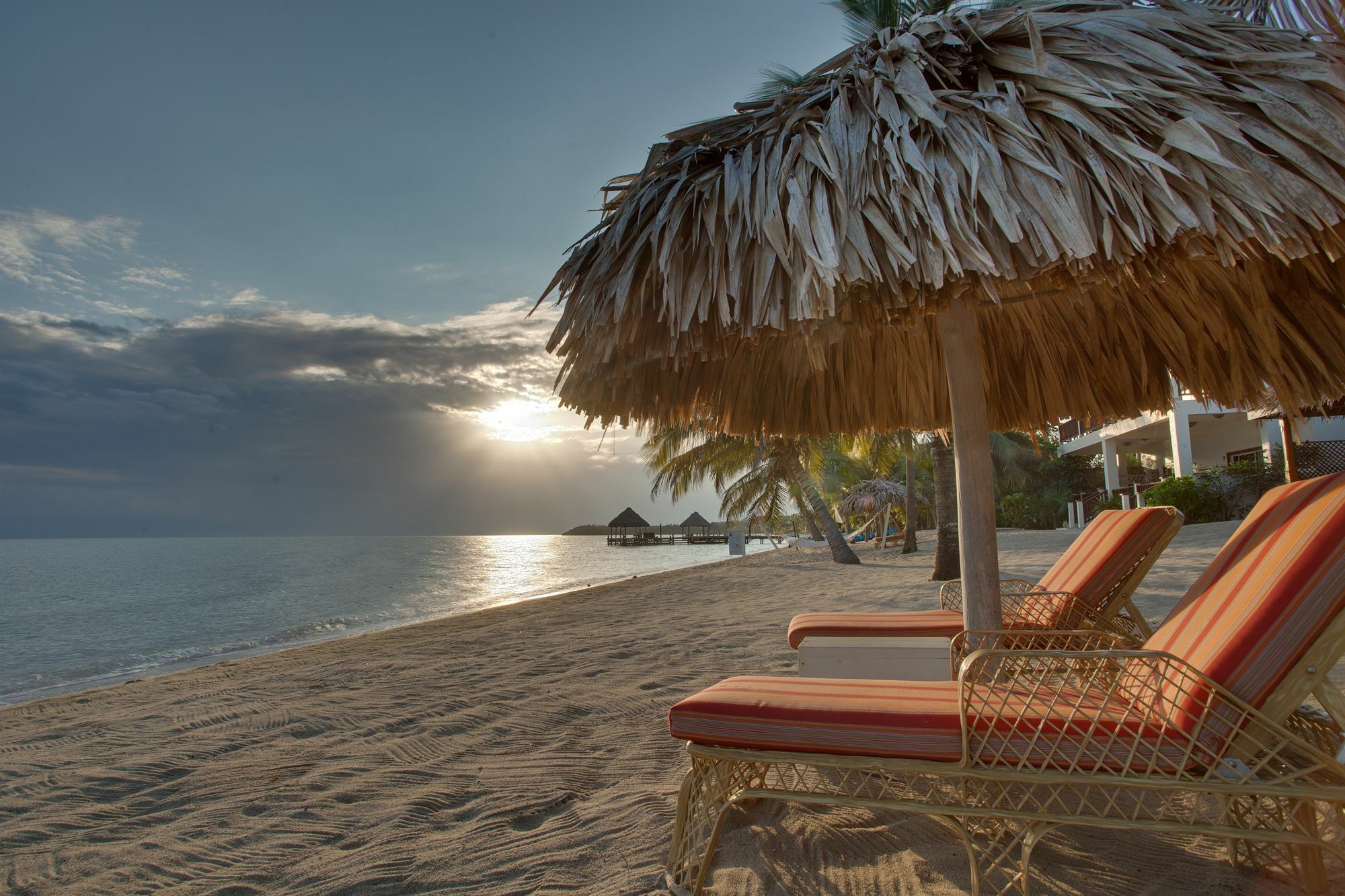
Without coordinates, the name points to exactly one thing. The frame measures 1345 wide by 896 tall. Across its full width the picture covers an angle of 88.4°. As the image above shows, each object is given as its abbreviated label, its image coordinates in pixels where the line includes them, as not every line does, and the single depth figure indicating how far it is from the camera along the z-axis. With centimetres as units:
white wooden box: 261
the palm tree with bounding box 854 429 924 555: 1517
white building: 1569
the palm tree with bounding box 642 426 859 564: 1639
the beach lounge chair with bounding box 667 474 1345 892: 147
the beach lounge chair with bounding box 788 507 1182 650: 302
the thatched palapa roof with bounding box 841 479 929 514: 2448
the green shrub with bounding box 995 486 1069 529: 2364
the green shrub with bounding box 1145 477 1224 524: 1367
